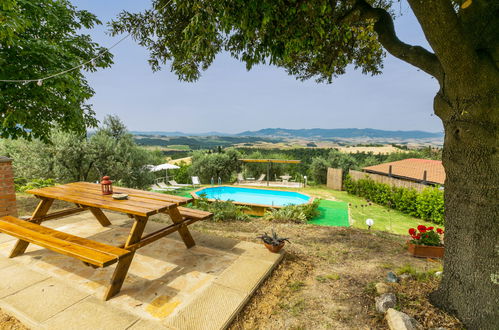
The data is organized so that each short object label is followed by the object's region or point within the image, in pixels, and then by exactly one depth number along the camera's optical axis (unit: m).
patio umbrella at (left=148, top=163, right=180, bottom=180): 16.55
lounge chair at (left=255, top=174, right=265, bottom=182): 20.87
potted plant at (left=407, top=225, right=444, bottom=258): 3.84
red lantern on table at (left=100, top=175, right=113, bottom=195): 3.45
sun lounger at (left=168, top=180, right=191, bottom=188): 18.98
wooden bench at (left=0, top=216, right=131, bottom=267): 2.26
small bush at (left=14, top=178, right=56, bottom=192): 7.83
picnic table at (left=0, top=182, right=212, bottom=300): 2.43
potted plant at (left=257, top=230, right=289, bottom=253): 3.51
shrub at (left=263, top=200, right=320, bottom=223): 7.13
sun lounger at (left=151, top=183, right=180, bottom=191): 17.11
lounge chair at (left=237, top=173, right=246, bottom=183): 19.59
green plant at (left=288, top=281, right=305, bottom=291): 2.84
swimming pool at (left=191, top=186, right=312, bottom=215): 15.57
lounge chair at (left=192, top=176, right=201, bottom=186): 18.52
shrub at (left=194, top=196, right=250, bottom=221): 6.58
